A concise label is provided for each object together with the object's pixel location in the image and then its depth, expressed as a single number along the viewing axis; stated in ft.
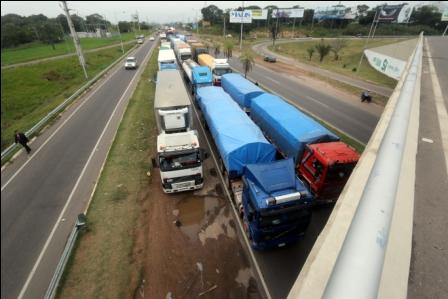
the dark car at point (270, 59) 159.33
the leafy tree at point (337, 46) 188.24
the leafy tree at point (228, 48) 145.48
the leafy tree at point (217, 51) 167.05
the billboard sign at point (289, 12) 239.30
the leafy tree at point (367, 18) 296.26
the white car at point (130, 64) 138.00
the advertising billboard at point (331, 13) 297.74
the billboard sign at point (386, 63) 108.34
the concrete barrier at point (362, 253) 6.93
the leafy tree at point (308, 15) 362.12
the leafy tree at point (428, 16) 222.89
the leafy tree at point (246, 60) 98.84
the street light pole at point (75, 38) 91.68
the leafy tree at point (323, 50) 172.81
